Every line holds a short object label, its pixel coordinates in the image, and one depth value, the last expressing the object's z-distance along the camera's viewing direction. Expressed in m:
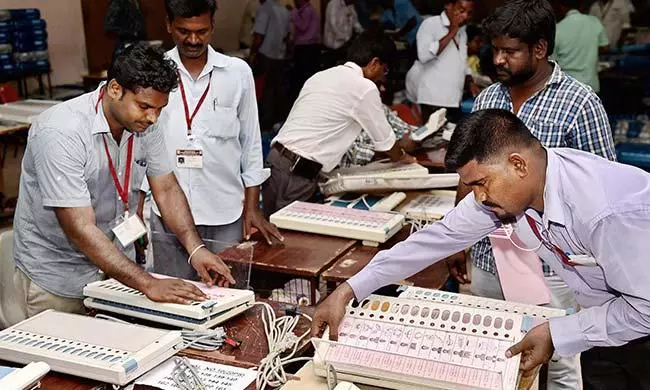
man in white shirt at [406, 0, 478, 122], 5.34
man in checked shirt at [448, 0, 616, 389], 2.20
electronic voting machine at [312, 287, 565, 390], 1.57
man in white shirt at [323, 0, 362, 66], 8.78
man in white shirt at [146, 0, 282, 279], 2.58
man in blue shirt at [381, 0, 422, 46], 7.89
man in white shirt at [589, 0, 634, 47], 7.88
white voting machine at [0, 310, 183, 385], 1.64
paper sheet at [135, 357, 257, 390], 1.68
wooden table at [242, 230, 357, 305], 2.41
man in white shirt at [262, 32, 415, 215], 3.18
